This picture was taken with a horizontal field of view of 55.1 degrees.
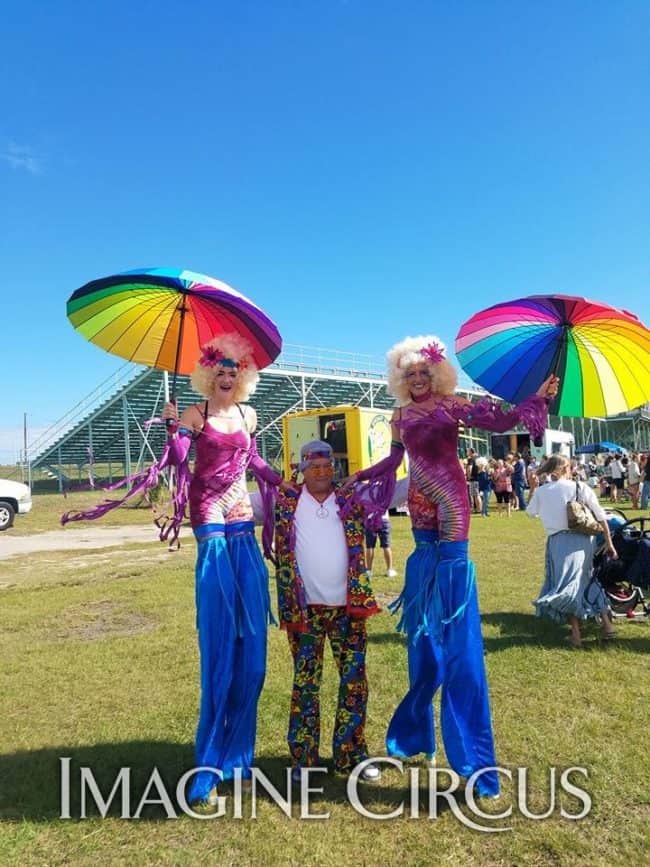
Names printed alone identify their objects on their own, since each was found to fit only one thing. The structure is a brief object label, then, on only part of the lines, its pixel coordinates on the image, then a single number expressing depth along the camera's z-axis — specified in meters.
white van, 15.55
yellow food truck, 15.97
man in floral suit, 3.09
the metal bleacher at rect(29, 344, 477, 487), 28.02
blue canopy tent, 30.08
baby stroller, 5.33
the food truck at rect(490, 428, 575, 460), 23.34
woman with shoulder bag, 5.16
